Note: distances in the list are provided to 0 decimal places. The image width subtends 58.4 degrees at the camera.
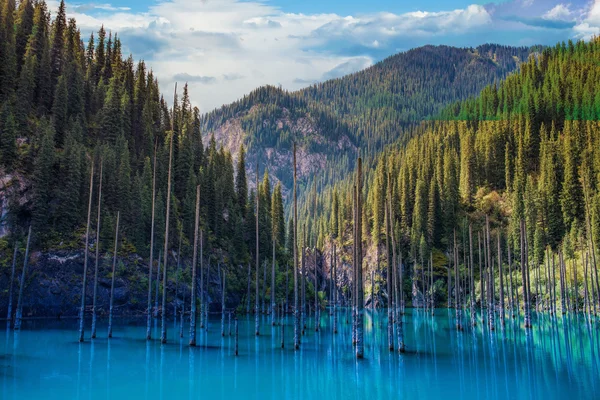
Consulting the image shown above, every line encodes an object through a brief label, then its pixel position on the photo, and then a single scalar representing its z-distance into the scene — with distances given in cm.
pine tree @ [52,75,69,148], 8391
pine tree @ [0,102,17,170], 6694
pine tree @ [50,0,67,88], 9675
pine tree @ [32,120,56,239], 6512
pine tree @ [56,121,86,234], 6788
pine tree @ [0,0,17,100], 8131
